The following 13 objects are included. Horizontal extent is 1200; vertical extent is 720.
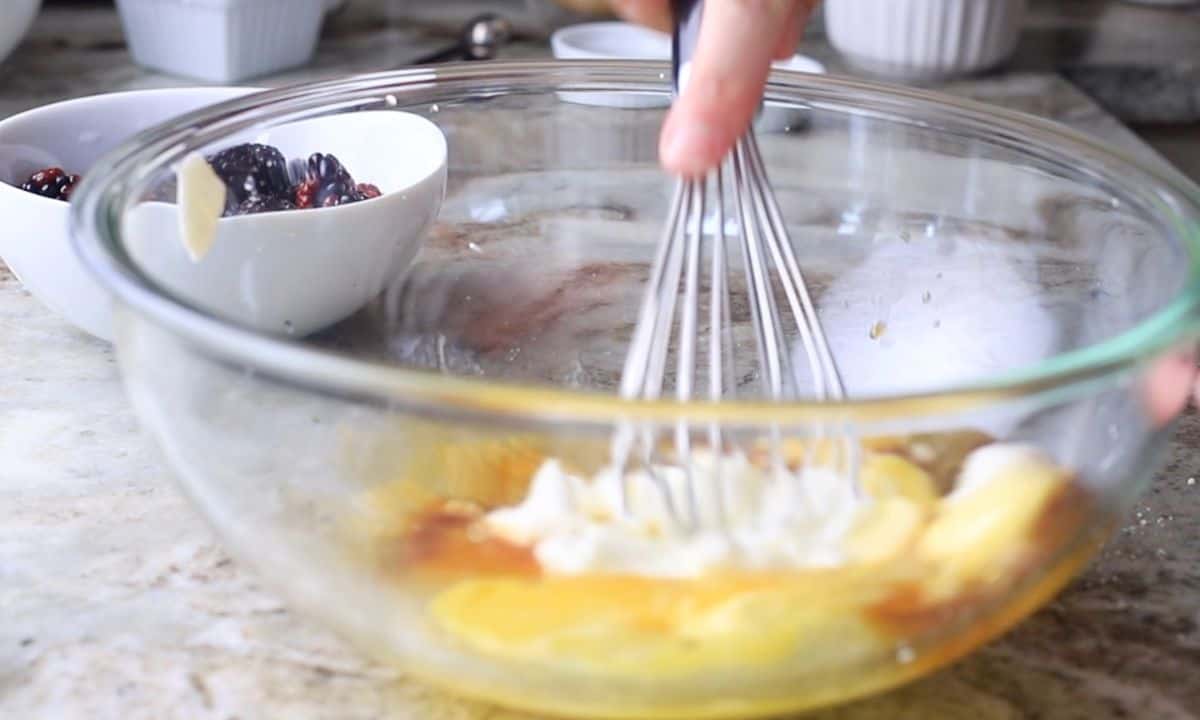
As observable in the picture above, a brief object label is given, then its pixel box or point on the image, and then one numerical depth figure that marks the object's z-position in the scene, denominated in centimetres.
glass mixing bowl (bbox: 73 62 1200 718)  37
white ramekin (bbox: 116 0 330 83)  119
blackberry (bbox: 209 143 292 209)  61
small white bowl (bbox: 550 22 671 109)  126
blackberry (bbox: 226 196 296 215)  63
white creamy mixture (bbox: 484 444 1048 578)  39
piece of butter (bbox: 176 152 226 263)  55
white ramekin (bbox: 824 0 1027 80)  131
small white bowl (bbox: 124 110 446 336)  58
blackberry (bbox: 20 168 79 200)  70
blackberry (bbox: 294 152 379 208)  68
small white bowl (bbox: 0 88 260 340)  65
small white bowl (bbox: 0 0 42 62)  106
